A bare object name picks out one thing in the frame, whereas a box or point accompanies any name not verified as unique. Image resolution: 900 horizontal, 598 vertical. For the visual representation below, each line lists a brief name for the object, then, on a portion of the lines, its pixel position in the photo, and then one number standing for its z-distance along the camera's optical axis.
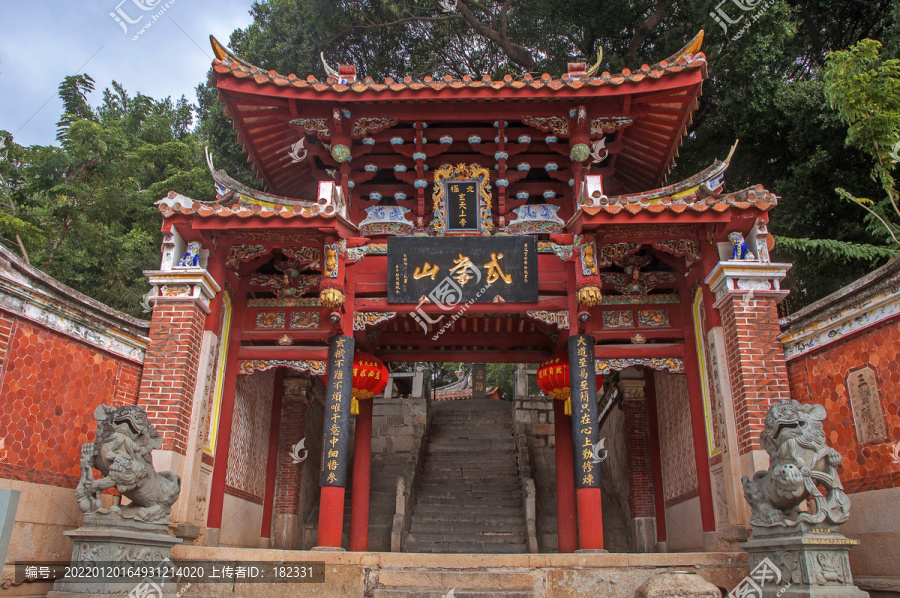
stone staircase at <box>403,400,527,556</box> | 9.91
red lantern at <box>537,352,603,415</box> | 8.56
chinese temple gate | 7.02
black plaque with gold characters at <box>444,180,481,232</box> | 8.53
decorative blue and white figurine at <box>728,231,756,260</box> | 7.22
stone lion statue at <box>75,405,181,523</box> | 5.19
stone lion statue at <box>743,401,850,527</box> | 4.92
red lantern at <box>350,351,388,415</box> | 8.49
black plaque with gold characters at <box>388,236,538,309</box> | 7.78
